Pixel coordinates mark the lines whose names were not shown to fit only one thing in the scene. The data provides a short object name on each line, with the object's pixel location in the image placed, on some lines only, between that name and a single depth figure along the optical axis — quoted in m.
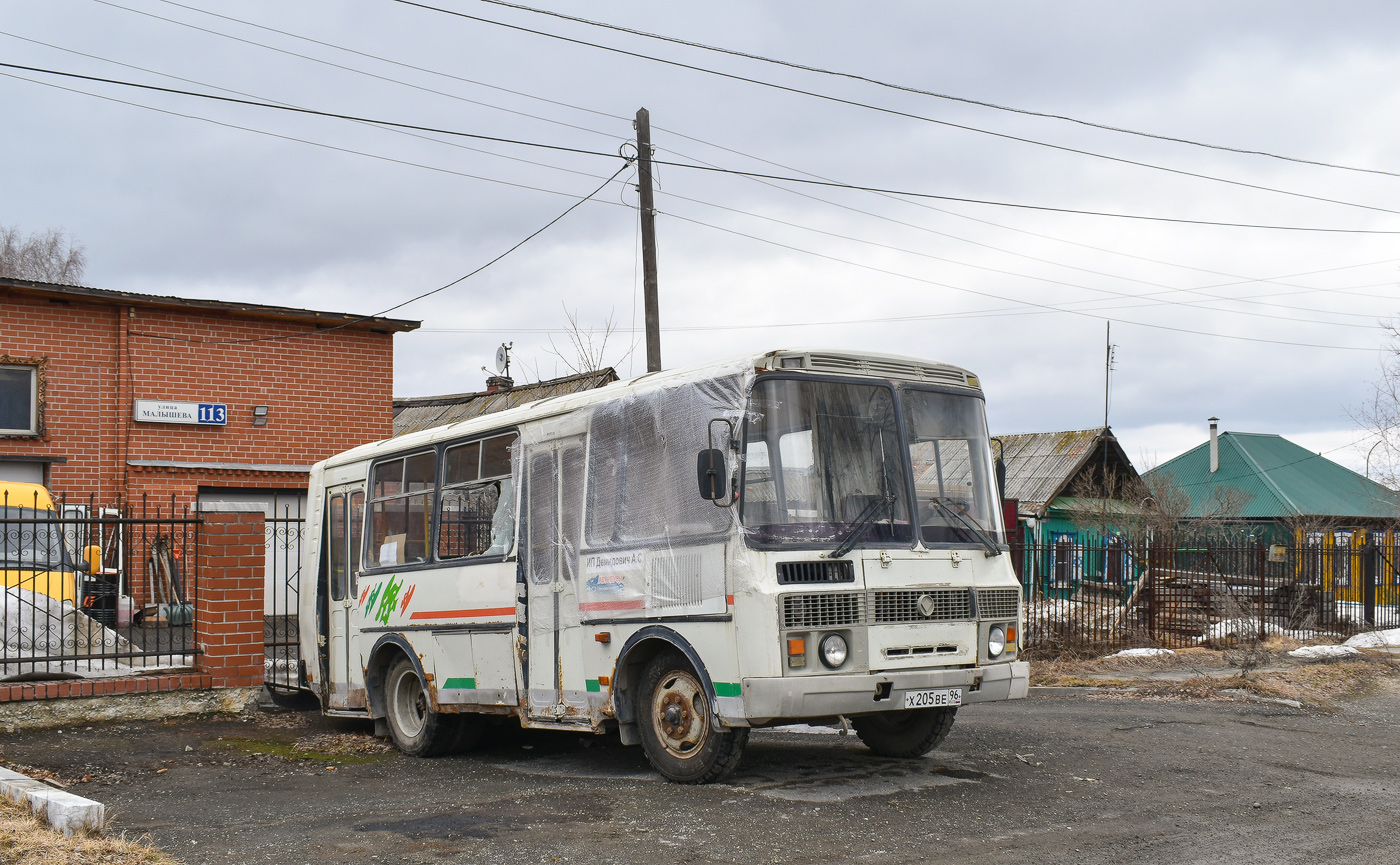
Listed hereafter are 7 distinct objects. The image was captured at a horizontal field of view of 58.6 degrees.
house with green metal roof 42.19
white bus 7.00
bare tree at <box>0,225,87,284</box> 48.91
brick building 18.44
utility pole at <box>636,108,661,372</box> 16.23
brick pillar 11.29
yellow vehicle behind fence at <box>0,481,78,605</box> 12.64
